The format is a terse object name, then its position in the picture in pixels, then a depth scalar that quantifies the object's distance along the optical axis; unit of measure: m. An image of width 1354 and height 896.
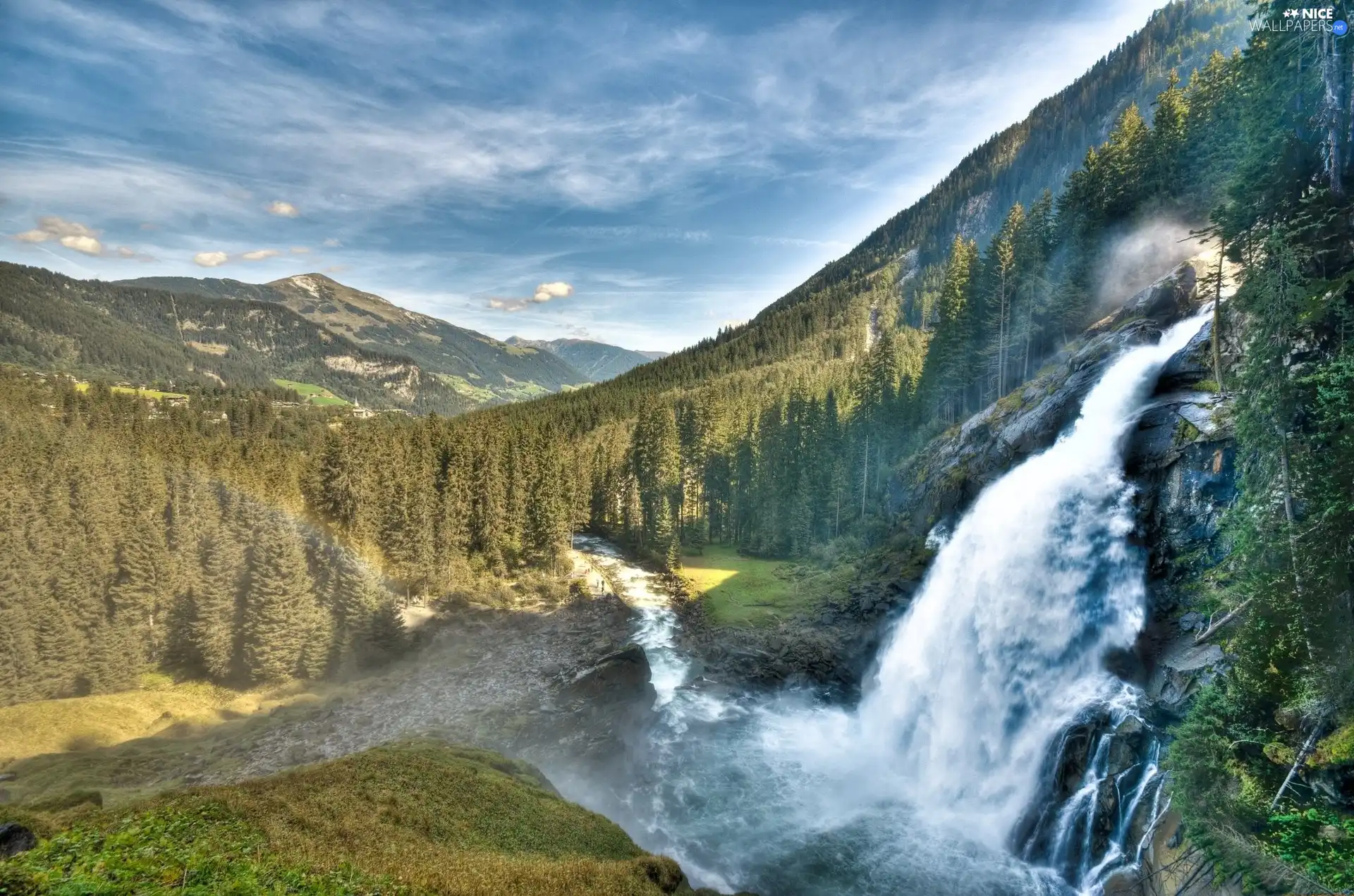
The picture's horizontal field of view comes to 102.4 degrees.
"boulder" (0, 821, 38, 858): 10.26
